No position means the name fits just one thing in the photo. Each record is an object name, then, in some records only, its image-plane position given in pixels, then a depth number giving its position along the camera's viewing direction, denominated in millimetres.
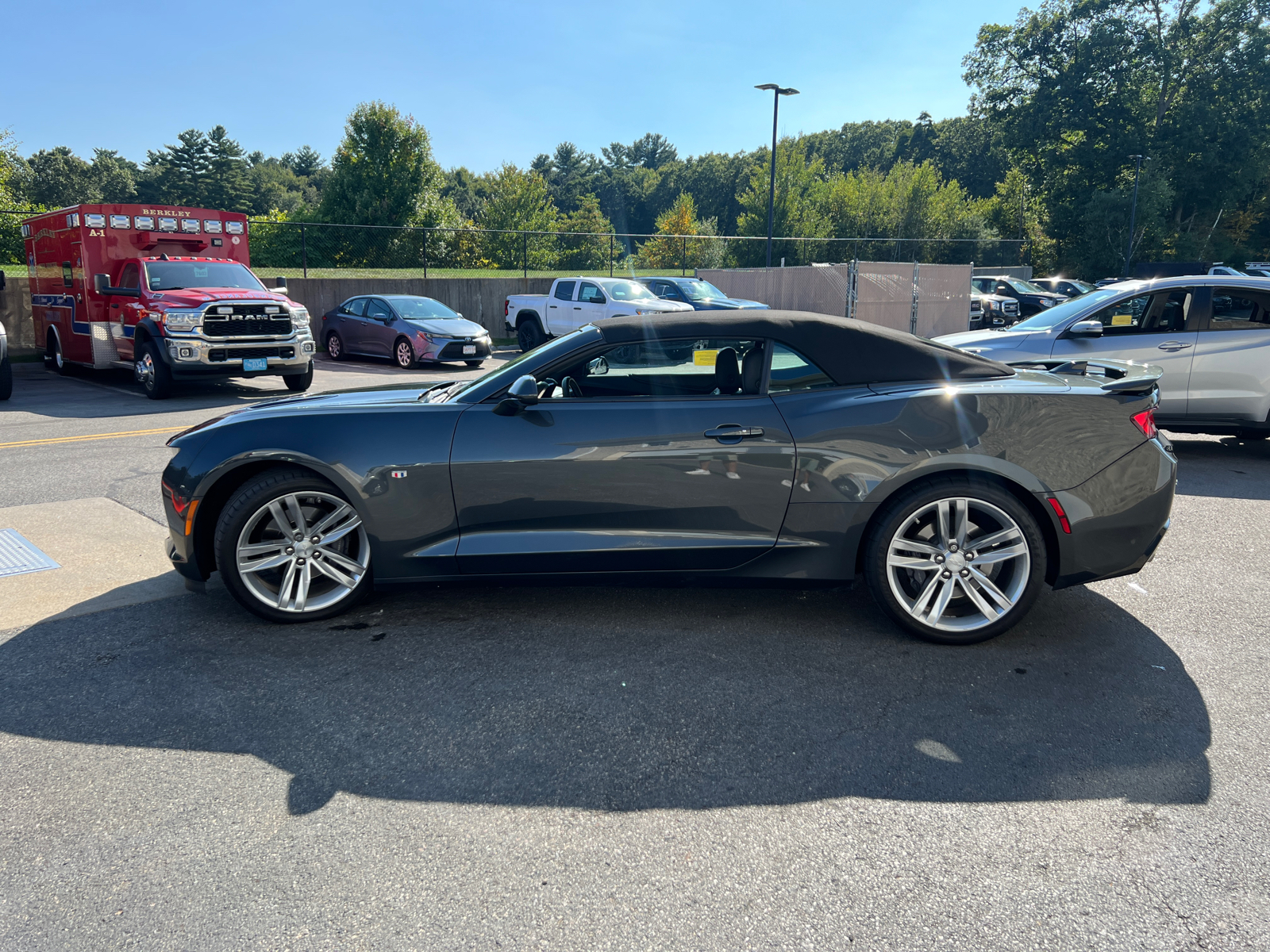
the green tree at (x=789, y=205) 56688
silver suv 7996
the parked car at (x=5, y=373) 11723
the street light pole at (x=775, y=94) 28966
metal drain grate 4917
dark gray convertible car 3836
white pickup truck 18719
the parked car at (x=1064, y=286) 30172
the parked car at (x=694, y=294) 19703
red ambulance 12070
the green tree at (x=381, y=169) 40562
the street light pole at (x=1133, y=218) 45750
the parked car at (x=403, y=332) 17000
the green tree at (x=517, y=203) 53688
